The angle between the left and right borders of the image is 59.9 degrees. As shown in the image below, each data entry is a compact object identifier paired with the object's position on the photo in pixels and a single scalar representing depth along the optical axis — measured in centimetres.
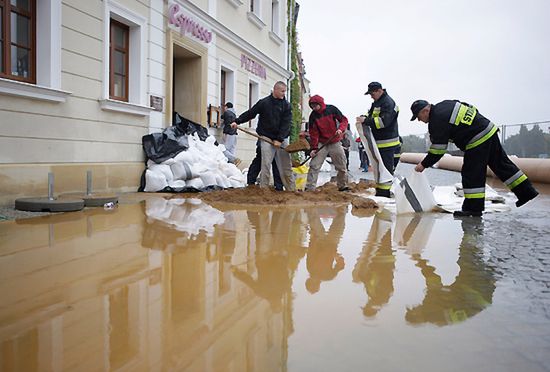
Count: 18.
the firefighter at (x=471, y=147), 523
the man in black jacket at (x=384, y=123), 704
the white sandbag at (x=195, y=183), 812
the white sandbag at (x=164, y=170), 802
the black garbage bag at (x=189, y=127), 900
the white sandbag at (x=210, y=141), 943
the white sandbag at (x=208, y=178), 834
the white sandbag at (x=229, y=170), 914
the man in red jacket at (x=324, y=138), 804
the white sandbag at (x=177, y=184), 797
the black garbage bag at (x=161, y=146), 823
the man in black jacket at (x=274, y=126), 733
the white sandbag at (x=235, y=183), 901
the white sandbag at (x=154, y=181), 788
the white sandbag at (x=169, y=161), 816
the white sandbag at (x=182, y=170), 807
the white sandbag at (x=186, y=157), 817
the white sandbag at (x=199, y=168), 830
